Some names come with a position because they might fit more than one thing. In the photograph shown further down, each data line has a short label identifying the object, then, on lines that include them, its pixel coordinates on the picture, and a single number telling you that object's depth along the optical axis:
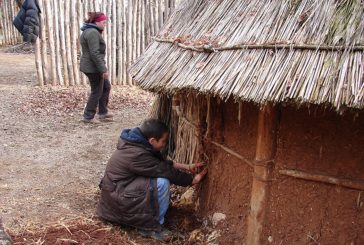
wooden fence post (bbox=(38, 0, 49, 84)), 9.19
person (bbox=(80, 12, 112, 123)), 7.05
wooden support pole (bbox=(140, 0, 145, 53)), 9.91
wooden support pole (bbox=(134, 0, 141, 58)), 9.84
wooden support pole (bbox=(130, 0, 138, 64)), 9.77
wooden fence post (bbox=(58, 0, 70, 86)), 9.19
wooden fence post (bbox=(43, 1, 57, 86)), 9.06
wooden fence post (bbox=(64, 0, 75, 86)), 9.27
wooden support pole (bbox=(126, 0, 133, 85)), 9.74
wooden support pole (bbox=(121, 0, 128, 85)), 9.71
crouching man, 3.98
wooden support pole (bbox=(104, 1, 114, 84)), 9.56
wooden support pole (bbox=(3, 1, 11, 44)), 15.60
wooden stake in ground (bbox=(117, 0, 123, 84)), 9.65
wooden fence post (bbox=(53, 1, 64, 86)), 9.16
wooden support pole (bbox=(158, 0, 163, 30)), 10.16
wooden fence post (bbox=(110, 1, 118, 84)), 9.60
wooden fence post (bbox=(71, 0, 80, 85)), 9.31
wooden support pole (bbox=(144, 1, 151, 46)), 9.98
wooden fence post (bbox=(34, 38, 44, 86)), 9.23
